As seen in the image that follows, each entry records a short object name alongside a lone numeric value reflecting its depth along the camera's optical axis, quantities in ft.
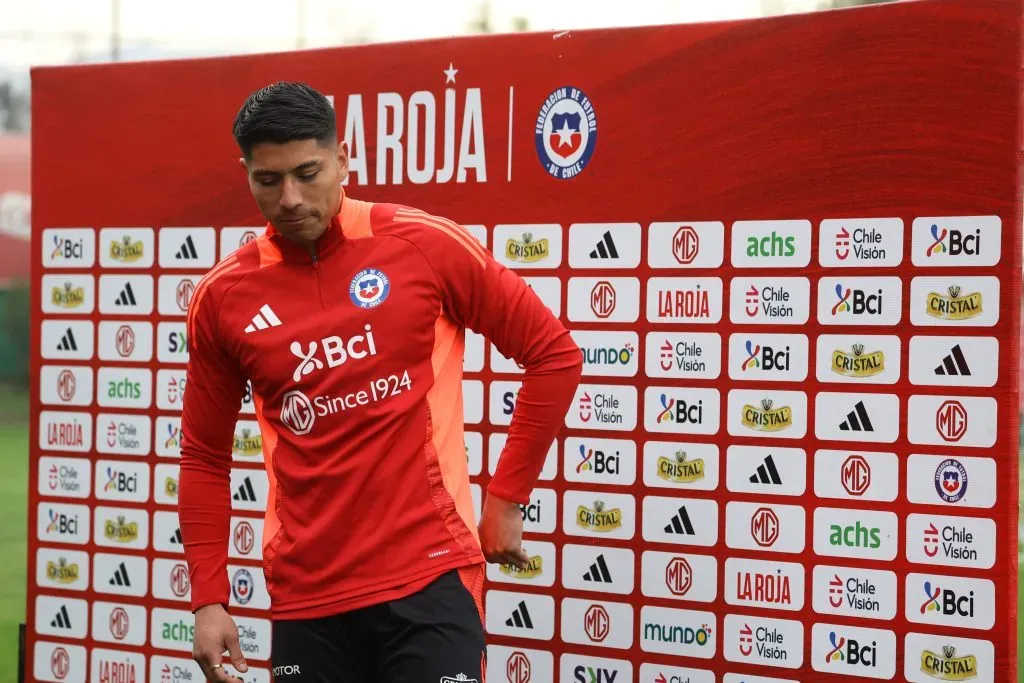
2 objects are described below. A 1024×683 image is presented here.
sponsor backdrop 19.03
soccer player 14.20
